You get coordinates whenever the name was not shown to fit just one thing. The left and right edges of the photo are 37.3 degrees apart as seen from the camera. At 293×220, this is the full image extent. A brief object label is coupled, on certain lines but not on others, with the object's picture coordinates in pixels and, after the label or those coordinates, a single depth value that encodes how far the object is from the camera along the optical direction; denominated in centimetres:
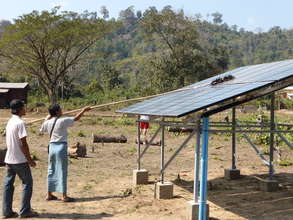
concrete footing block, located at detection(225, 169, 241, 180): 1030
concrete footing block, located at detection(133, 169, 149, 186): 944
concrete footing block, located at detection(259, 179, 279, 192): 901
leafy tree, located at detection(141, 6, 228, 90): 4356
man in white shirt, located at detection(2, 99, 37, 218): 652
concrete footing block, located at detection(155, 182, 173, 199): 816
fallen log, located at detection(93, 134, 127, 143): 1673
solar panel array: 624
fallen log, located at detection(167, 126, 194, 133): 2014
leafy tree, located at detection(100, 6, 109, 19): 13396
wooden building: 4401
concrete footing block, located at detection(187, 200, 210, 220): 657
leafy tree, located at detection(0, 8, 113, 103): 3591
